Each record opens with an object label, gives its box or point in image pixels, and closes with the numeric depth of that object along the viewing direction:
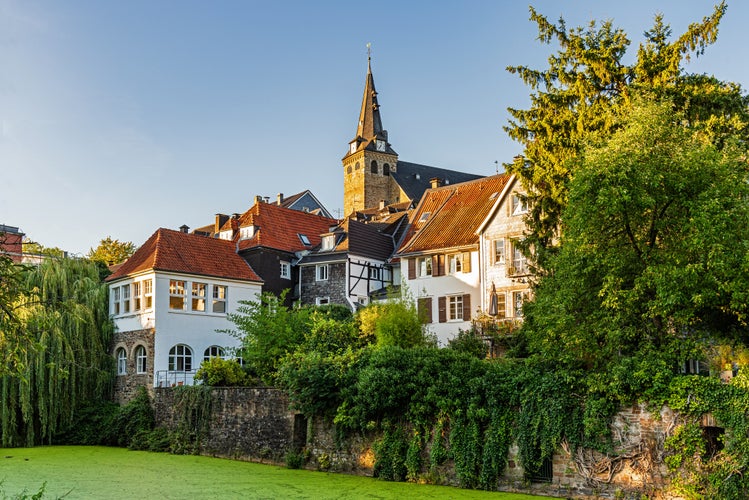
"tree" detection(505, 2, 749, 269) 23.81
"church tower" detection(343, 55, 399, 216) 92.94
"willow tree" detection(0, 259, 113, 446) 32.09
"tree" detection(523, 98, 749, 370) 19.09
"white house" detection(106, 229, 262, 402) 37.22
